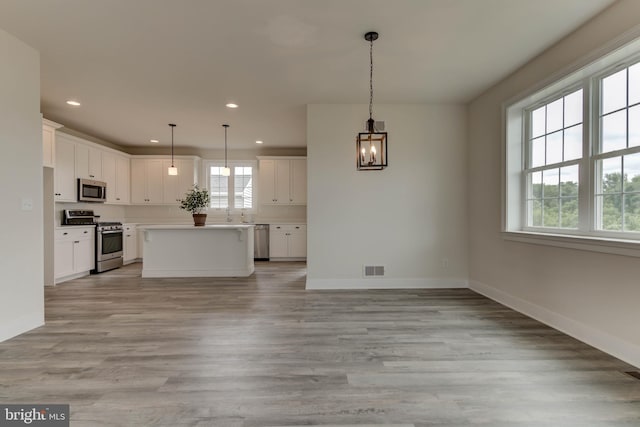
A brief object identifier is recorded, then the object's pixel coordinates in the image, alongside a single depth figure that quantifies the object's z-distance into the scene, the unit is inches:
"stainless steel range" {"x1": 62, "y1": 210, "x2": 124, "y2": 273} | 203.6
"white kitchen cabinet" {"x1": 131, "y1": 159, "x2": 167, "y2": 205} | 272.1
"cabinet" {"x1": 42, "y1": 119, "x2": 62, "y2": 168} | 172.2
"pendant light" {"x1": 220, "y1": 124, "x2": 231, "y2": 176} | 215.5
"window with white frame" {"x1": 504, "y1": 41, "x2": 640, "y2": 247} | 90.9
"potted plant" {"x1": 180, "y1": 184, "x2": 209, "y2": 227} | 205.0
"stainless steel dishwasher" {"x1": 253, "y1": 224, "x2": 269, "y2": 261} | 278.4
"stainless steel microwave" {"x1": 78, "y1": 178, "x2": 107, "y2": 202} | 208.4
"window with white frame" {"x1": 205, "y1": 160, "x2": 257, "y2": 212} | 296.0
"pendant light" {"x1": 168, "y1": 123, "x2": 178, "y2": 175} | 229.0
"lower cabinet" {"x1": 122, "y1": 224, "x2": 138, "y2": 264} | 250.1
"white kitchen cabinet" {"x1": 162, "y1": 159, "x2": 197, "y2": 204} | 274.4
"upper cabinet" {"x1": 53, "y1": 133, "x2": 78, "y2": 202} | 190.7
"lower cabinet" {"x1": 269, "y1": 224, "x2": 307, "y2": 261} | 278.8
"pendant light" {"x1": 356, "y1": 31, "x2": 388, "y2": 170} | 103.0
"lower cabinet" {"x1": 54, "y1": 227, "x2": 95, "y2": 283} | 185.2
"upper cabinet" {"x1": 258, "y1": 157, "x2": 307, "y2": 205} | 283.7
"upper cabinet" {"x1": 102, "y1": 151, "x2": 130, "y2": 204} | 240.5
